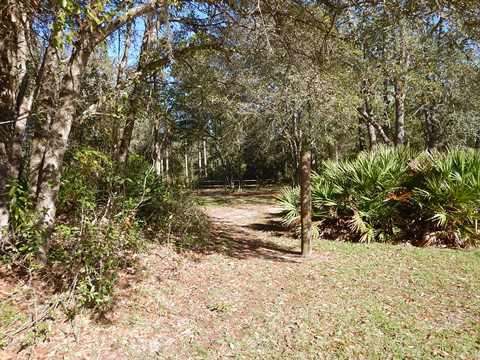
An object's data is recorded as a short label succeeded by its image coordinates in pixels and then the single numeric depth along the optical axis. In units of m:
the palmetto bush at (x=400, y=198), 7.29
